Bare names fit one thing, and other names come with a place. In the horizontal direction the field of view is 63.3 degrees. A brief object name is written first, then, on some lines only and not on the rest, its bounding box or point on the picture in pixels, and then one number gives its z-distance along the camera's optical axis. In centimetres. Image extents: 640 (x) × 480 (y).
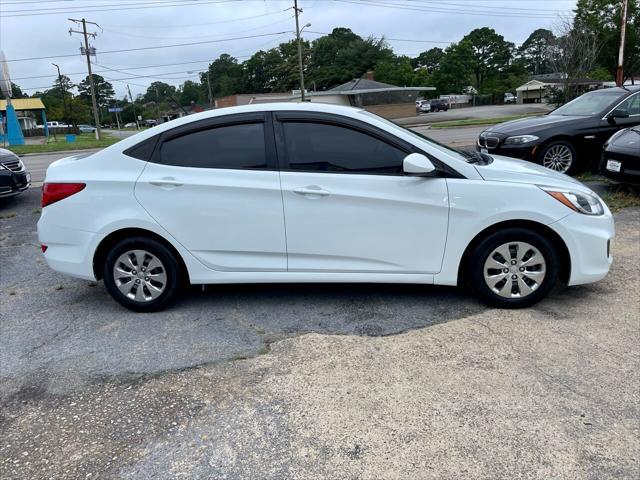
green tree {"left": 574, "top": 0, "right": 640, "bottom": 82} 4778
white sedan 402
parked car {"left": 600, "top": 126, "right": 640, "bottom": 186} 708
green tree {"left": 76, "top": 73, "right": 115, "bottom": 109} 10806
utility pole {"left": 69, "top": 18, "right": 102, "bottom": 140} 4319
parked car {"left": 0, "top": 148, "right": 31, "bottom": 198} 863
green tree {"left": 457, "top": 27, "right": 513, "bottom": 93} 9644
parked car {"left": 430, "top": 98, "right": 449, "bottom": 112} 6481
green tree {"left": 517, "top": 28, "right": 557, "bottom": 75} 10321
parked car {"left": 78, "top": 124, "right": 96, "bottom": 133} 8023
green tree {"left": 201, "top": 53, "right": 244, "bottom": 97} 10207
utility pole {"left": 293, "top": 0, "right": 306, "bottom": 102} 4791
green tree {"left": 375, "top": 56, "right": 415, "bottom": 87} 7256
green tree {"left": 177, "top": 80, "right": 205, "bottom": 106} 11261
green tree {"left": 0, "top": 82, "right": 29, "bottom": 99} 9697
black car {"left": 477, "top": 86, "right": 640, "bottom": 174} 840
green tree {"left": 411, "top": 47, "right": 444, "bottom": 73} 12231
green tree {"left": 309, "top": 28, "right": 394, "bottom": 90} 8456
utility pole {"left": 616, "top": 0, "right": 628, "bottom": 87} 2838
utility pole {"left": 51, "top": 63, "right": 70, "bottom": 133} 7312
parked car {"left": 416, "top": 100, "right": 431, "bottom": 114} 6406
